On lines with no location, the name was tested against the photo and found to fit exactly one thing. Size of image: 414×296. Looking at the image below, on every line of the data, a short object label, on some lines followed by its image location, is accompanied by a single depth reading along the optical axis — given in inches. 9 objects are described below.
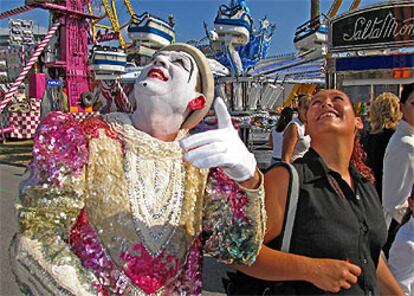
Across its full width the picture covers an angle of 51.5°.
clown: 44.8
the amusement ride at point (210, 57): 430.3
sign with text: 255.0
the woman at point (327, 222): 52.6
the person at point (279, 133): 170.6
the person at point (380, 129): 116.3
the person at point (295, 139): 151.3
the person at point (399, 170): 88.9
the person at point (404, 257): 81.4
